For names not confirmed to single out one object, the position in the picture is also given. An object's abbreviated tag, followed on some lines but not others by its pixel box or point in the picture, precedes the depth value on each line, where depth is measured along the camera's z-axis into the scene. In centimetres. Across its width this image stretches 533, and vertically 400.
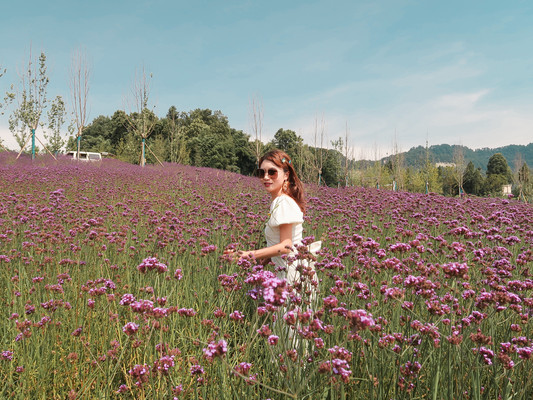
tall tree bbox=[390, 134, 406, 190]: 3135
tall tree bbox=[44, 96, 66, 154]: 2714
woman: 314
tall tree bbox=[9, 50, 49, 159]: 2256
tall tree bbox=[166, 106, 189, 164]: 3077
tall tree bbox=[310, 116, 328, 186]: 2502
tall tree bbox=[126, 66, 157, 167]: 2369
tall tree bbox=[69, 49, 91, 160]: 2347
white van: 3507
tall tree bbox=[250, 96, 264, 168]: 2319
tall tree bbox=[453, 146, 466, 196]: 3158
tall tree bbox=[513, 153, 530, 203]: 2731
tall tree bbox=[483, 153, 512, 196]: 5812
